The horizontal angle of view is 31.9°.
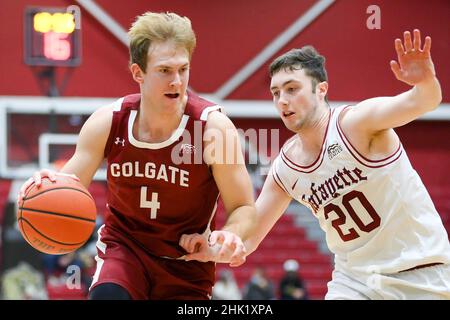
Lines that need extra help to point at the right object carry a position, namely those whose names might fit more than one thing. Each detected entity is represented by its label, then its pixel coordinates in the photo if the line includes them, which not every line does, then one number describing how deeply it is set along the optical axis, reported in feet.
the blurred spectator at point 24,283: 33.88
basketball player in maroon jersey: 12.96
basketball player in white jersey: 12.78
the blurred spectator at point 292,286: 33.81
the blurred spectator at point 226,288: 34.55
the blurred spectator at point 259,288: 33.83
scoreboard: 30.25
